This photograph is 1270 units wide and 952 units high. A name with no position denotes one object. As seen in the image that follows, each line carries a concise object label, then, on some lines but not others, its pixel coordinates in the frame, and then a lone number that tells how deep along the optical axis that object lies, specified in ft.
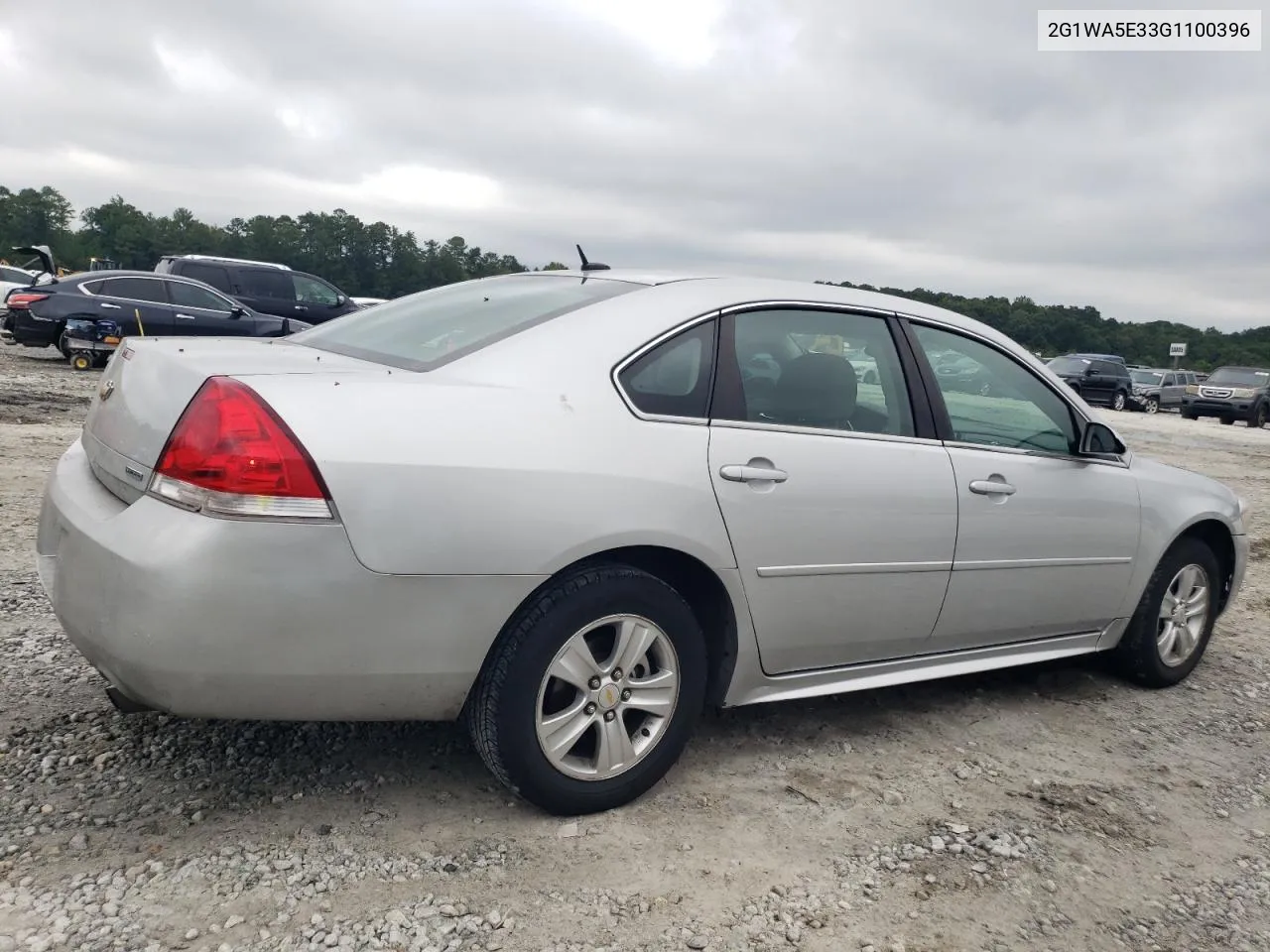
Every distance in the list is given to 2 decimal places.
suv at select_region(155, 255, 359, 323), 56.65
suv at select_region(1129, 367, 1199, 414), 104.94
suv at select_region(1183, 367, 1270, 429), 84.79
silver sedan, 7.45
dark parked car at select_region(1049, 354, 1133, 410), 98.78
